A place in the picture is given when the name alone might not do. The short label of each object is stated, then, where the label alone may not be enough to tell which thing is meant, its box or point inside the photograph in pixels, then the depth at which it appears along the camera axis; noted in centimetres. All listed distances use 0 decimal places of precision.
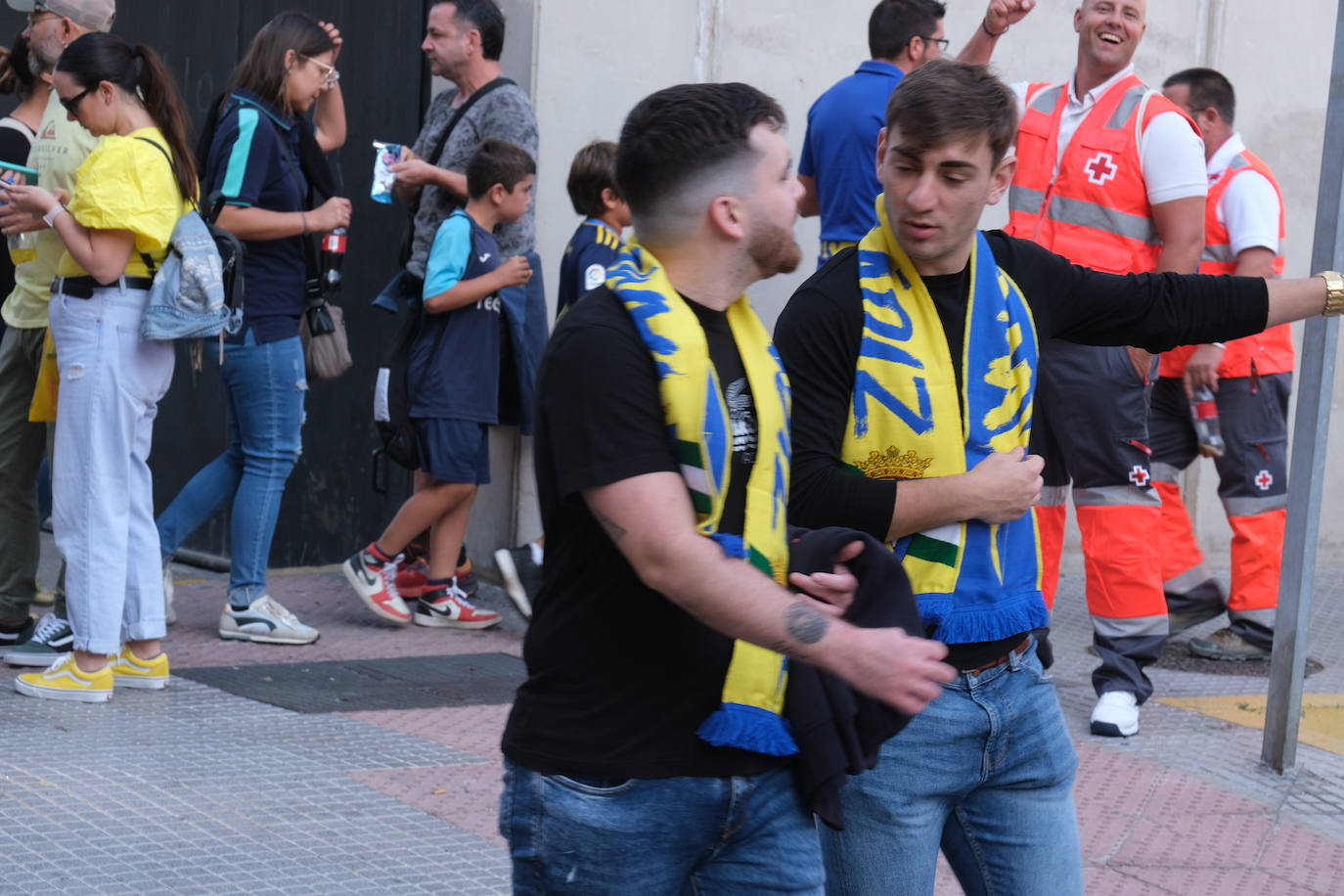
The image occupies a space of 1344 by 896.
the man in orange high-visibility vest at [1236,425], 1426
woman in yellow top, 1101
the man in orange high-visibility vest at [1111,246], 1152
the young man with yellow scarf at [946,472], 576
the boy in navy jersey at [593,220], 1420
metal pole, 1084
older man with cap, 1213
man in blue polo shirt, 1342
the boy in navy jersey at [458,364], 1399
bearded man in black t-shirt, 469
